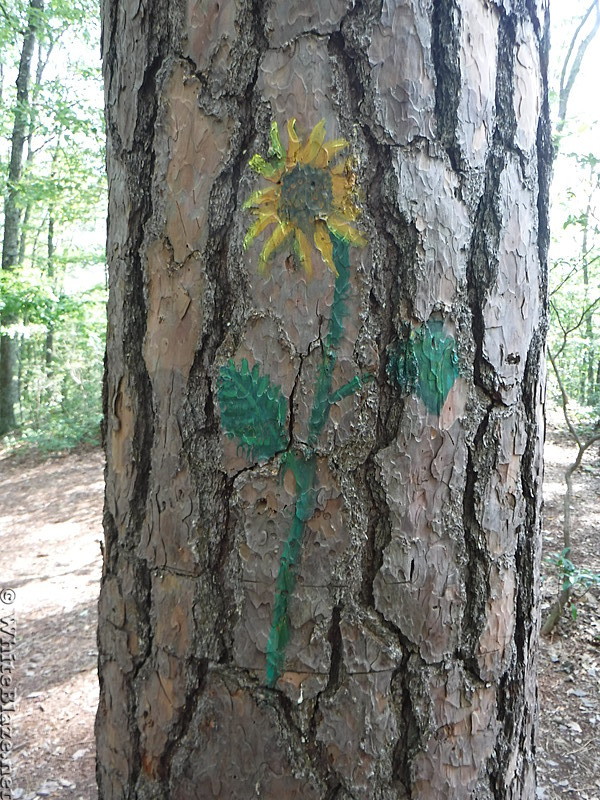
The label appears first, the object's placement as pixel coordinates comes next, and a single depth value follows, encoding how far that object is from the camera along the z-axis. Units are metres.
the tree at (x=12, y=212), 9.88
